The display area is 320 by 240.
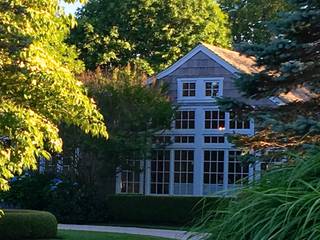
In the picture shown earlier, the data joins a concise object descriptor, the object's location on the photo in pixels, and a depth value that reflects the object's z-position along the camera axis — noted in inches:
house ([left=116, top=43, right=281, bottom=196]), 1033.5
